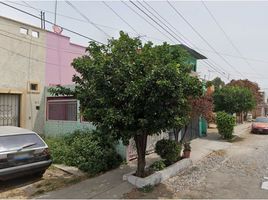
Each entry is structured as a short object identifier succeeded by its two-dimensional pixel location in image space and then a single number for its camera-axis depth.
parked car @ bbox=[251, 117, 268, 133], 16.20
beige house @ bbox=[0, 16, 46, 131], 9.12
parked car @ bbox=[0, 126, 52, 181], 5.11
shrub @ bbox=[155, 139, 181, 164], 6.54
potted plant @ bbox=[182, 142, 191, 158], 7.48
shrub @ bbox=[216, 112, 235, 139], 12.58
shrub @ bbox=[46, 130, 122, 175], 6.57
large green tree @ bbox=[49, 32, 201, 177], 4.60
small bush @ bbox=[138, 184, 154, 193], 5.19
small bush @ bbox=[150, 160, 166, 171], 6.24
